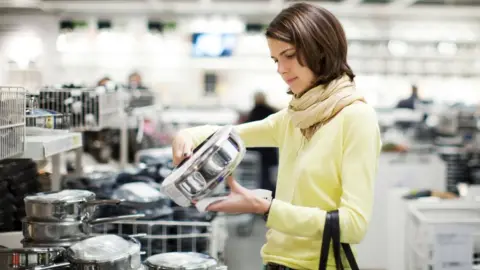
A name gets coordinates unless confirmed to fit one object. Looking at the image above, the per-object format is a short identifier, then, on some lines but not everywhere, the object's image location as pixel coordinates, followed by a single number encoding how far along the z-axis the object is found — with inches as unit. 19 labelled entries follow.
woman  60.9
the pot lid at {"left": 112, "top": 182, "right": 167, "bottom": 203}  101.8
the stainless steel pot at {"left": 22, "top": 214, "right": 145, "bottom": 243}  77.0
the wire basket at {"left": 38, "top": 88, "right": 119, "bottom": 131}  110.9
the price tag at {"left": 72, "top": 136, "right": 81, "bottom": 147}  101.6
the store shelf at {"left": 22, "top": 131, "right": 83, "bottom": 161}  84.0
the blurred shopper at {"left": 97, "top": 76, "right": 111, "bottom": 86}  161.0
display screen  438.3
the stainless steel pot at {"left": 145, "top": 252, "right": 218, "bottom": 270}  71.3
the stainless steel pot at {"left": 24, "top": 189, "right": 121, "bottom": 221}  76.4
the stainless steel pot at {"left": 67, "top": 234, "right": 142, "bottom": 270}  68.8
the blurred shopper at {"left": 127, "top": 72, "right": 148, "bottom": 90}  293.4
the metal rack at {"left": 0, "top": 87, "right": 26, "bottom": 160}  75.9
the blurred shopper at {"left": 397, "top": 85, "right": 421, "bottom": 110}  400.5
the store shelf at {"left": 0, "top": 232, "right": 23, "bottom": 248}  83.4
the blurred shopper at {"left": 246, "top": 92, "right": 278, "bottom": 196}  329.7
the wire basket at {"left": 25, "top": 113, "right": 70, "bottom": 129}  90.9
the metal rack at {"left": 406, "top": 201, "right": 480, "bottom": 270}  138.6
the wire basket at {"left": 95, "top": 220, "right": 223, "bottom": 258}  98.2
